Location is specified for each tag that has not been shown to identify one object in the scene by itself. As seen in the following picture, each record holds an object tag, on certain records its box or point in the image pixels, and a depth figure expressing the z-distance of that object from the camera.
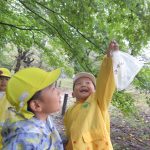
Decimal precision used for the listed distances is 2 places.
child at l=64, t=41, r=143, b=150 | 1.25
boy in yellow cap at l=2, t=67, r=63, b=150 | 0.97
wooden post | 6.35
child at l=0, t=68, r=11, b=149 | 1.67
